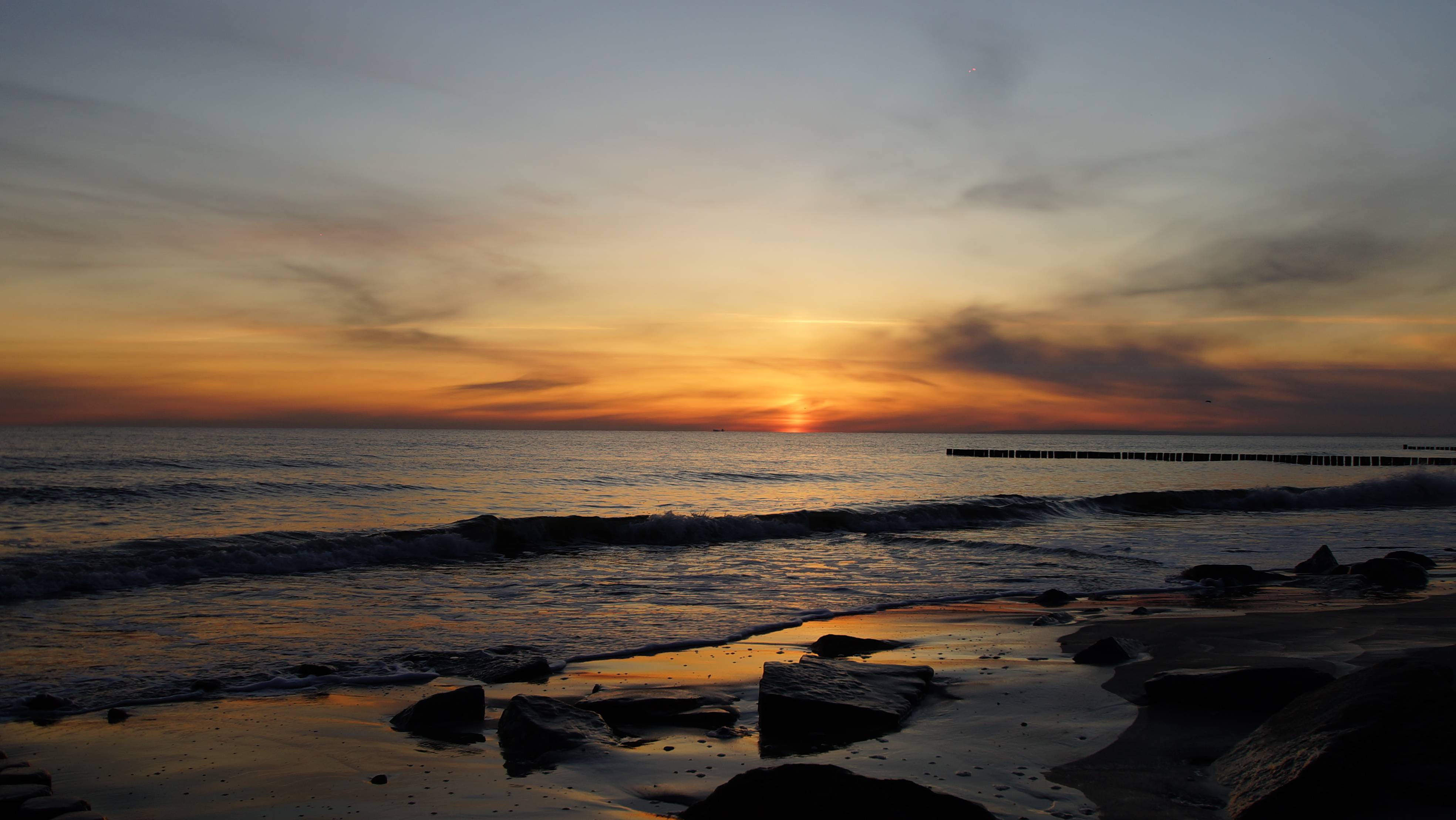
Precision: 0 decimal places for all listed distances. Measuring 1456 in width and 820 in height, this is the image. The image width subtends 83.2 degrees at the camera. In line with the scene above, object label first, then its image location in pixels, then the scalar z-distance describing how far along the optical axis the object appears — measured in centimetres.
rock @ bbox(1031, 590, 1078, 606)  1185
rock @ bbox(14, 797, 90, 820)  414
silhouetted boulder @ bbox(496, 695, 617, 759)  526
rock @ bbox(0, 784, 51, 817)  424
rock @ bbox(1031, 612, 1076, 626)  1017
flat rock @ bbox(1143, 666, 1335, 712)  561
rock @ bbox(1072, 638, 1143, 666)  762
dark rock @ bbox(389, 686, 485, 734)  598
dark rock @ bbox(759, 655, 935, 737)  556
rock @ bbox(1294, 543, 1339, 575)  1453
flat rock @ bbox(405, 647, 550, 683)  754
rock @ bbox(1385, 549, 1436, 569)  1485
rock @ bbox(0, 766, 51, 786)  457
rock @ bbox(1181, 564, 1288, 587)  1331
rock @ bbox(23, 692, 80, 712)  645
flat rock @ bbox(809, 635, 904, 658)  840
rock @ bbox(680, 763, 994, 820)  371
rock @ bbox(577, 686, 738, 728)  594
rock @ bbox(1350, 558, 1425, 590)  1266
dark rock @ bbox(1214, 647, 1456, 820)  385
